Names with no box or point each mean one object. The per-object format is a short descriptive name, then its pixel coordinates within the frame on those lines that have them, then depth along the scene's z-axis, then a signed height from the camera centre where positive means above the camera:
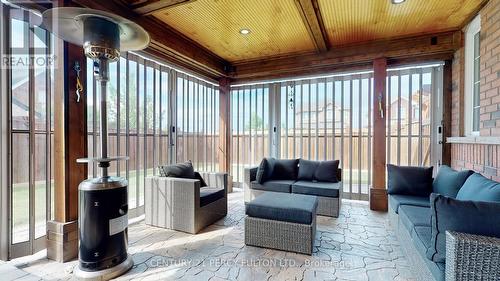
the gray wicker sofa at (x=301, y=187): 3.57 -0.78
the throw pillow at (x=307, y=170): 4.12 -0.55
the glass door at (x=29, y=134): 2.27 +0.05
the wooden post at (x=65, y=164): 2.29 -0.25
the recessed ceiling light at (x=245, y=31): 3.45 +1.60
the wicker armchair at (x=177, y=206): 2.99 -0.90
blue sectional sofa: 1.30 -0.60
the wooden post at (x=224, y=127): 5.27 +0.26
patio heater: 1.90 -0.44
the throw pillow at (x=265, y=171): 4.03 -0.55
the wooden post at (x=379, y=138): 3.88 +0.01
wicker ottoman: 2.44 -0.91
